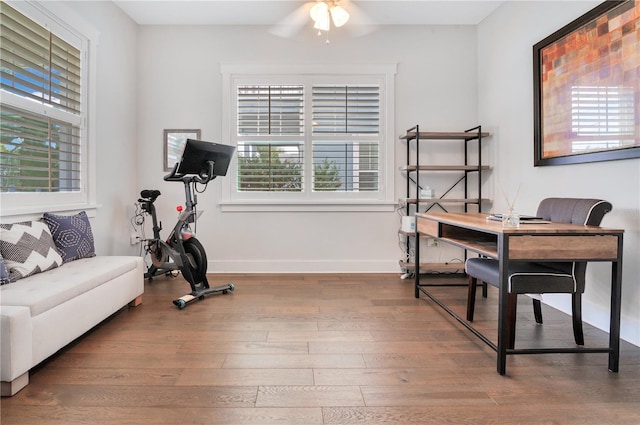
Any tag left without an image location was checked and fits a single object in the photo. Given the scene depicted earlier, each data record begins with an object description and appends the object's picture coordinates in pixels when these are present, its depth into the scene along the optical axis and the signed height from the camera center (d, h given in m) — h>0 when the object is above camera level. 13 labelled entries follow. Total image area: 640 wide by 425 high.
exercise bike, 3.12 -0.47
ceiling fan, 3.25 +2.05
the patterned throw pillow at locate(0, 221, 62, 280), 2.14 -0.32
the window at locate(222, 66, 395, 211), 4.09 +0.76
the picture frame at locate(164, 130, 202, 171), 4.09 +0.71
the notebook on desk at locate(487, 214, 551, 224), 2.23 -0.10
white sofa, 1.64 -0.62
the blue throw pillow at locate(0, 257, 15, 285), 1.98 -0.44
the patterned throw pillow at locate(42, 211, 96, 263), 2.58 -0.27
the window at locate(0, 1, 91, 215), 2.40 +0.69
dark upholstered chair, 1.94 -0.41
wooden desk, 1.80 -0.25
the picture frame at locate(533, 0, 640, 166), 2.22 +0.85
